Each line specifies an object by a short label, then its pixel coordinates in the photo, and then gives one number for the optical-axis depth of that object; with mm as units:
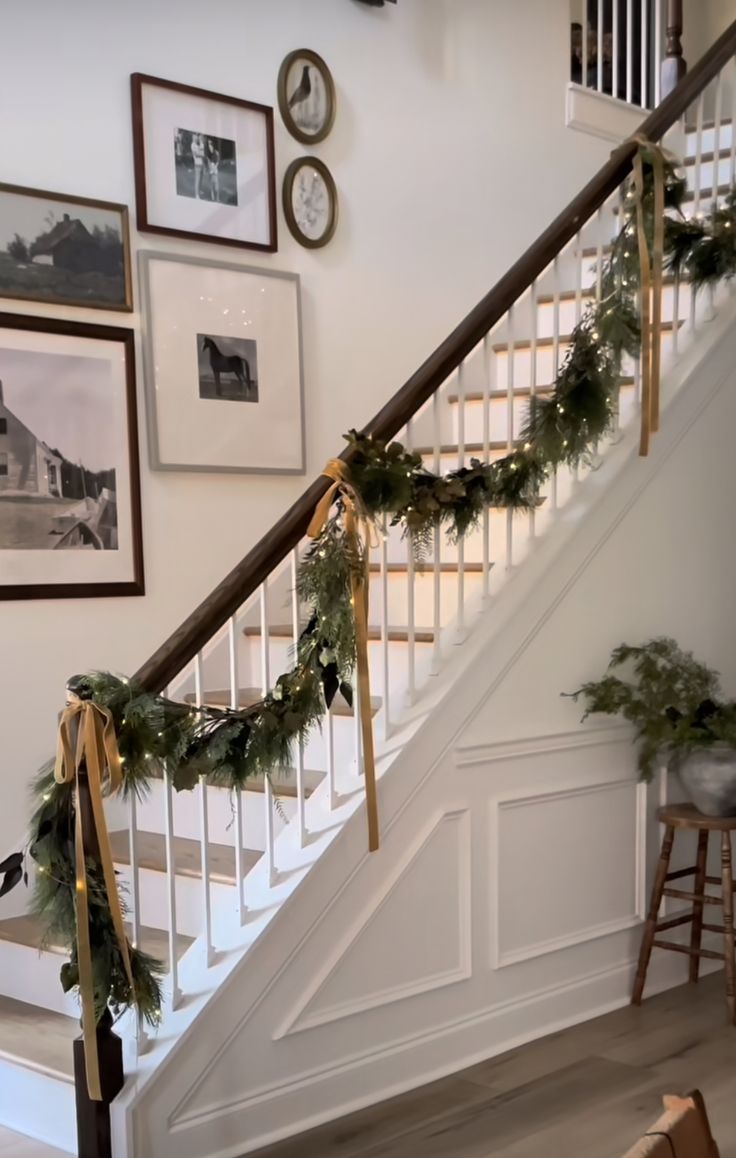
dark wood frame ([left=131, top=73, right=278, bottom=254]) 3848
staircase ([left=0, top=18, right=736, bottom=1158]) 2758
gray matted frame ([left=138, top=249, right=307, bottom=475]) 3875
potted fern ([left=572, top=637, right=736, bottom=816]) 3641
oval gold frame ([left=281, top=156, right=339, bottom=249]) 4270
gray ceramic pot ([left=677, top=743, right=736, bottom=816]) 3609
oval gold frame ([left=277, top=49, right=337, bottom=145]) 4246
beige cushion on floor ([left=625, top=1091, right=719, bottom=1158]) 1188
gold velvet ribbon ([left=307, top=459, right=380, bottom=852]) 2820
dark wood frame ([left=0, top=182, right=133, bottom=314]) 3592
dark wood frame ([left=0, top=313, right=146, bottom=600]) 3600
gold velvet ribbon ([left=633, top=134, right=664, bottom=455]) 3572
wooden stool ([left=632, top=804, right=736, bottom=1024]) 3578
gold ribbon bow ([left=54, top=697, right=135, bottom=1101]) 2441
